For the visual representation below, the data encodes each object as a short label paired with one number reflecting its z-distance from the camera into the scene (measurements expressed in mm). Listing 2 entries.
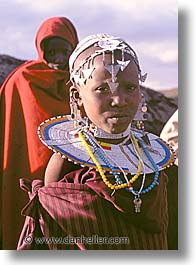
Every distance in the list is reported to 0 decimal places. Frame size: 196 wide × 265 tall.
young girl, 1559
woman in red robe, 1585
